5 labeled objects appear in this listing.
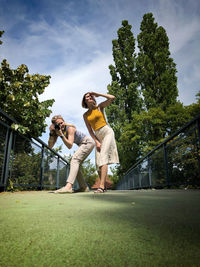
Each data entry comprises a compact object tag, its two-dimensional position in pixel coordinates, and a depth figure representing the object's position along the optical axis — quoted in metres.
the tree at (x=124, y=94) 18.66
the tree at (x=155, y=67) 17.98
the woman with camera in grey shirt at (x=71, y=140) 3.57
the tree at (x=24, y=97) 6.07
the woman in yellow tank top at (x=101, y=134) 3.40
